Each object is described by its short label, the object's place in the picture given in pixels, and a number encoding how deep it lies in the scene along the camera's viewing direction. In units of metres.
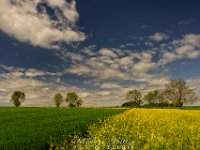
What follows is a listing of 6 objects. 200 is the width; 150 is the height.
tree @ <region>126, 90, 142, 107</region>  55.52
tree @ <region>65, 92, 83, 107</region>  59.79
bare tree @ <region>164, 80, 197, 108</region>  39.96
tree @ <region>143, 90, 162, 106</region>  54.26
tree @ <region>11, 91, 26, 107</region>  57.32
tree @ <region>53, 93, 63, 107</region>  61.38
